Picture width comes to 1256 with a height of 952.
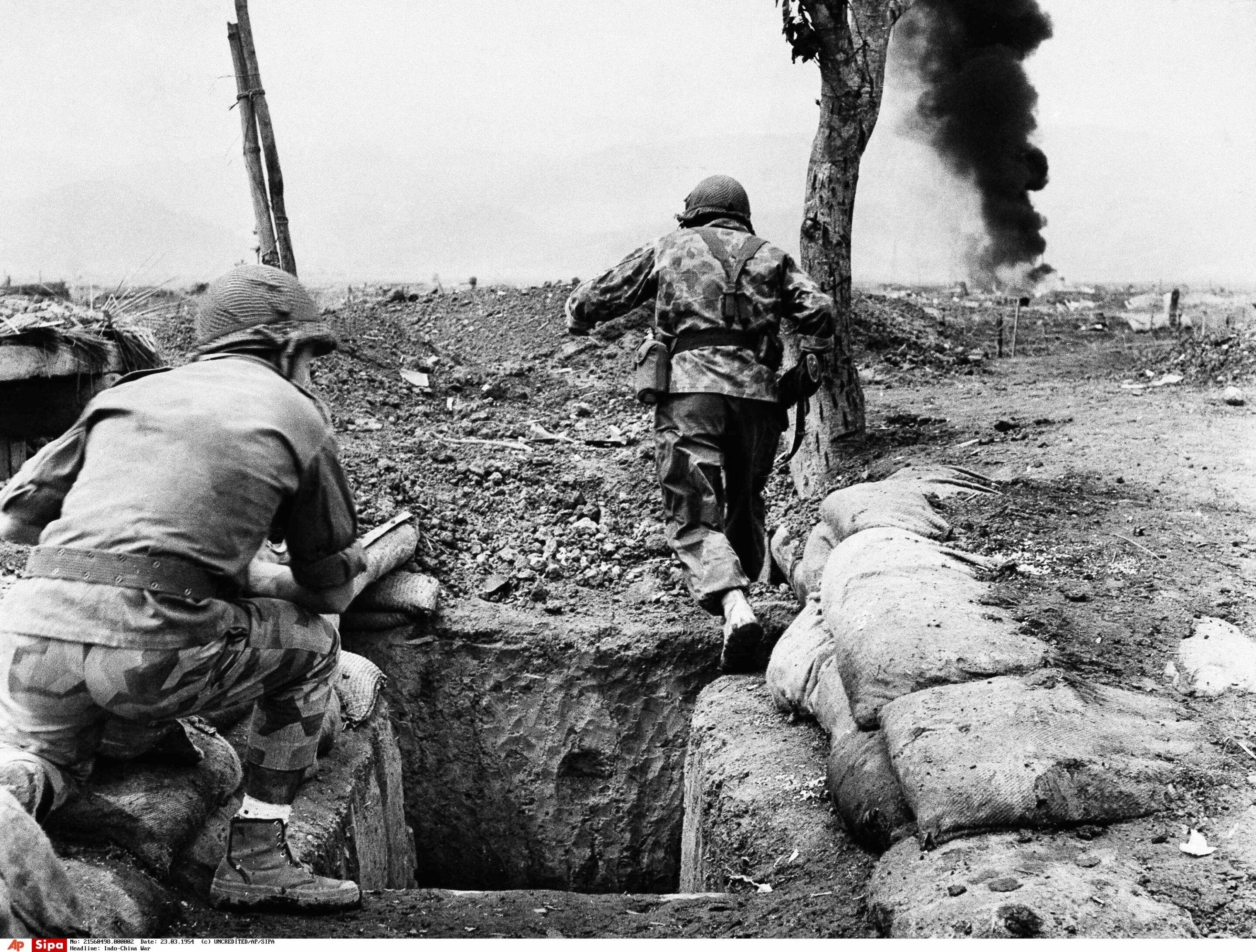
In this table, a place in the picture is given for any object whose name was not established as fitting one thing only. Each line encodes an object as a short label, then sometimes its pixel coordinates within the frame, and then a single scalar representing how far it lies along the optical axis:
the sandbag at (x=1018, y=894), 1.93
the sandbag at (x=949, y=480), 4.36
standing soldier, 4.13
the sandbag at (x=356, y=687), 3.56
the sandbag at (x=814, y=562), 4.07
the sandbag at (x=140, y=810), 2.44
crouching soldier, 2.14
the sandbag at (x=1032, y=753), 2.29
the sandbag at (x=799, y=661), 3.45
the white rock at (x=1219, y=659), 2.76
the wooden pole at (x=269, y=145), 6.77
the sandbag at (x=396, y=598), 4.36
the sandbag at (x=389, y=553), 4.20
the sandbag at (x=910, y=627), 2.80
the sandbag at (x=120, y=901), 2.20
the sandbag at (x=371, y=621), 4.35
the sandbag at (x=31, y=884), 1.96
